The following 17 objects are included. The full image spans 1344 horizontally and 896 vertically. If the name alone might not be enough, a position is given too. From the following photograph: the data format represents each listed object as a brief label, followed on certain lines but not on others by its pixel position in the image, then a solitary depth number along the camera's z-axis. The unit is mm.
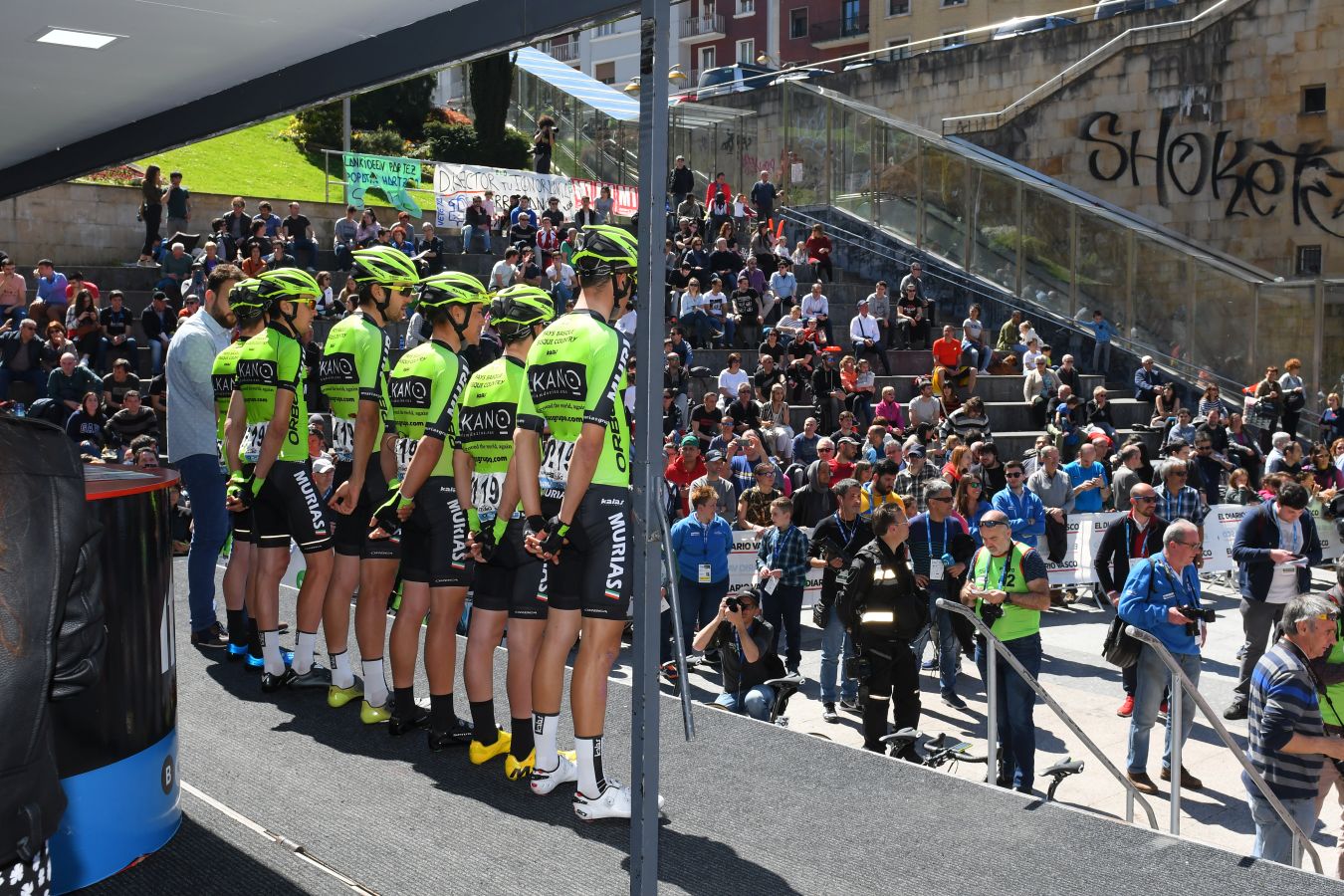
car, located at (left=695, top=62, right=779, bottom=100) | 31422
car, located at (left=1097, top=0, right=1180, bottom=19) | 27922
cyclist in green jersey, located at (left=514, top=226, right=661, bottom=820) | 4547
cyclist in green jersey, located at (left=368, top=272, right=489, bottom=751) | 5387
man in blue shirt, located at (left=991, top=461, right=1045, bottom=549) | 12719
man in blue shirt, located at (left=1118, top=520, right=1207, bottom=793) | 8438
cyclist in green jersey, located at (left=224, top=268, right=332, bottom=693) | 6047
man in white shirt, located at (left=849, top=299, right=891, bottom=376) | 19781
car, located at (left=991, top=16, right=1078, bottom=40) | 30078
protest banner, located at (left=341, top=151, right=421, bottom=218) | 23141
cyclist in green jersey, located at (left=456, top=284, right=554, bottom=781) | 5020
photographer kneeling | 8297
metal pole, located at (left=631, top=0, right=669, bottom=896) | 3488
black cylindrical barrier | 3873
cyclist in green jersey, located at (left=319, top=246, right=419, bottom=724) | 5758
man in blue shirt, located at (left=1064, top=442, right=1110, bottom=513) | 14602
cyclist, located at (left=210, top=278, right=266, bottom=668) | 6410
